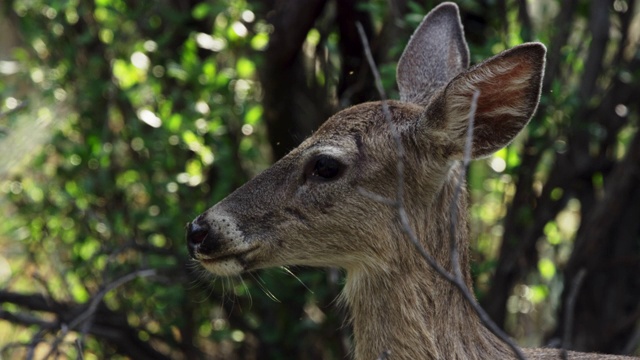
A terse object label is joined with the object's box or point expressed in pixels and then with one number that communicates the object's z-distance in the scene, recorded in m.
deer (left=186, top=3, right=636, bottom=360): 8.45
